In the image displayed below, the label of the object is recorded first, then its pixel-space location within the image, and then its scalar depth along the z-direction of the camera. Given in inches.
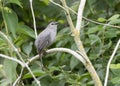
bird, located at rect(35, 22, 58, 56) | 281.7
